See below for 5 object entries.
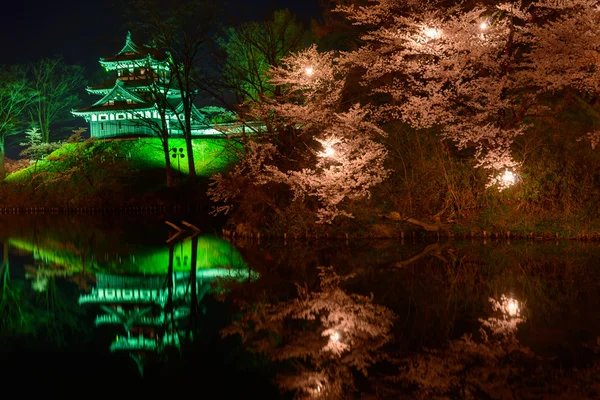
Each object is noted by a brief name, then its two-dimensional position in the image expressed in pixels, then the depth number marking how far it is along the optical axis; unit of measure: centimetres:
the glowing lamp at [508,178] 1659
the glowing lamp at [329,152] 1681
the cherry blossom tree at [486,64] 1532
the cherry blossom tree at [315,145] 1678
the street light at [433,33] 1614
